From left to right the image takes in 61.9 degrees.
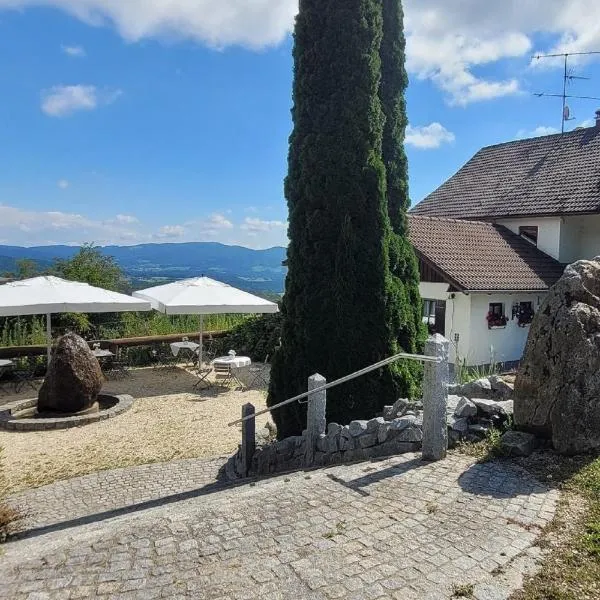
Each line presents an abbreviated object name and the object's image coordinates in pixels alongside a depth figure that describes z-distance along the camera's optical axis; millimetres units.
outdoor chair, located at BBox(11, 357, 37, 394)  12094
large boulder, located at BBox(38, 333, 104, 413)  9703
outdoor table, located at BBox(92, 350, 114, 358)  13016
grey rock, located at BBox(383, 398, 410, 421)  6316
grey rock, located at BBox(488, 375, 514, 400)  6707
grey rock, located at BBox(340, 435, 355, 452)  5867
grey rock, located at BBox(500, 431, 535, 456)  4977
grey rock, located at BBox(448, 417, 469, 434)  5473
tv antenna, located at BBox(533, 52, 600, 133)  21922
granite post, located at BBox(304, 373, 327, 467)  6262
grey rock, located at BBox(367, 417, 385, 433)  5688
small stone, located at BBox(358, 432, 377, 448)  5676
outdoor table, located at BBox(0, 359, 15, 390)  11676
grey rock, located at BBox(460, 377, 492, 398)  6859
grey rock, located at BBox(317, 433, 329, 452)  6148
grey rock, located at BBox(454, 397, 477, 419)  5629
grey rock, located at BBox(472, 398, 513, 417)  5727
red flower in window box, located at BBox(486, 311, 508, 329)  14713
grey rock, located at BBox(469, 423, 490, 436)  5512
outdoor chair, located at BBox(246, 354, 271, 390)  12721
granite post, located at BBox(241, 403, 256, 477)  7172
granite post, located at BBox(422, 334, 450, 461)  4977
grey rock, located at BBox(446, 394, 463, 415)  5914
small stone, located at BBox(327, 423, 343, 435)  6043
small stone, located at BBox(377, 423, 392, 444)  5559
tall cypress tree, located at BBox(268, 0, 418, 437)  7719
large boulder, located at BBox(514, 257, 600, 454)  4855
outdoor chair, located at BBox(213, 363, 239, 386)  12031
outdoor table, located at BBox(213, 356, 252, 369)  11945
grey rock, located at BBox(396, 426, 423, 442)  5375
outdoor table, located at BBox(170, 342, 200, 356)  14227
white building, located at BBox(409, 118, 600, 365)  14633
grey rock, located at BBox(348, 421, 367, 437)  5812
